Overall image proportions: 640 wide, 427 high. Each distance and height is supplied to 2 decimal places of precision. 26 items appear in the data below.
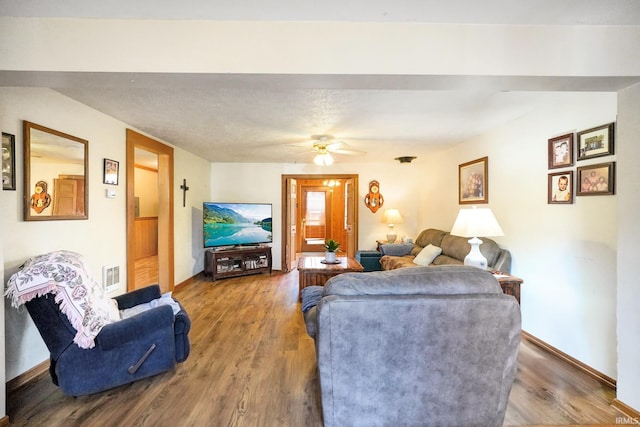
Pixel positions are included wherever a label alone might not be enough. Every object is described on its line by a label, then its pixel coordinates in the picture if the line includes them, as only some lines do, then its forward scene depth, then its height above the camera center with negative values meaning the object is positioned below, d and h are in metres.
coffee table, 3.79 -0.80
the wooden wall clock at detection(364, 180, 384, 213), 5.91 +0.24
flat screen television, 5.15 -0.26
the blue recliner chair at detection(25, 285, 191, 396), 1.83 -0.96
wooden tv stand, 5.10 -0.96
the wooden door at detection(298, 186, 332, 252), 9.27 -0.28
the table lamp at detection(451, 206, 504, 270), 2.54 -0.16
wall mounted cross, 4.75 +0.32
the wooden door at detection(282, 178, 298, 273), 5.91 -0.29
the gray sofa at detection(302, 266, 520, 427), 1.43 -0.69
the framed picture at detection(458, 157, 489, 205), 3.66 +0.39
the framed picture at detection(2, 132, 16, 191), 1.98 +0.33
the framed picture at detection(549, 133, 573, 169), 2.49 +0.52
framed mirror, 2.17 +0.28
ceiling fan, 3.84 +0.87
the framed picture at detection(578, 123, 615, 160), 2.17 +0.54
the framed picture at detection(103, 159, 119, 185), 2.97 +0.40
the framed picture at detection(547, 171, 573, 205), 2.48 +0.20
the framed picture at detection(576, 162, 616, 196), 2.15 +0.24
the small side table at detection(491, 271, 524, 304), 2.68 -0.69
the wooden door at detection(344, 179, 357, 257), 5.95 -0.19
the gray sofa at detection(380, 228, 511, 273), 3.22 -0.56
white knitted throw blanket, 1.72 -0.50
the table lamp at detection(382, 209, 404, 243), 5.55 -0.18
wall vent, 2.95 -0.71
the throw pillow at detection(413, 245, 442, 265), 4.14 -0.66
